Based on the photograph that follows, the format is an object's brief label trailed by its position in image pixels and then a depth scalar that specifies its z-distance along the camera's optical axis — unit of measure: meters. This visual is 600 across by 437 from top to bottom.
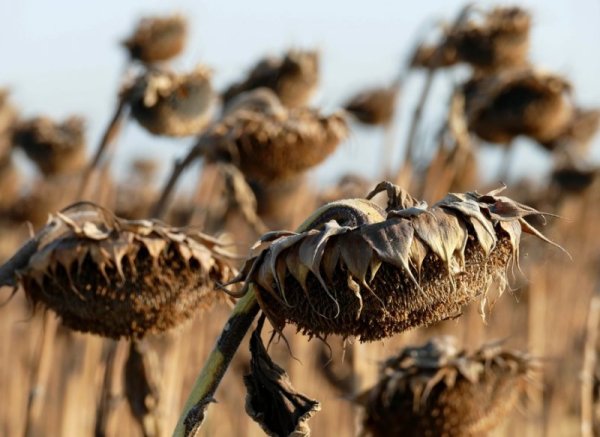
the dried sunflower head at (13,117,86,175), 10.93
